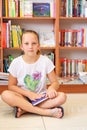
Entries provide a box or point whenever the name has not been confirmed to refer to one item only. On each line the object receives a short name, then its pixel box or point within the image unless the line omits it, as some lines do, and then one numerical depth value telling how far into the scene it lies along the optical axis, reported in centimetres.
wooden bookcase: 310
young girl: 201
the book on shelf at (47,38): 319
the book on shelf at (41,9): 316
